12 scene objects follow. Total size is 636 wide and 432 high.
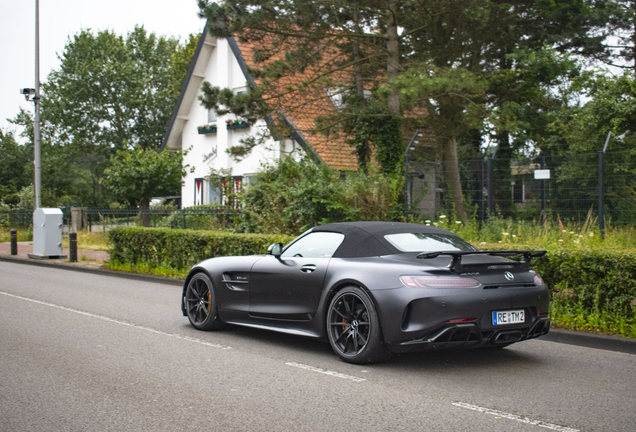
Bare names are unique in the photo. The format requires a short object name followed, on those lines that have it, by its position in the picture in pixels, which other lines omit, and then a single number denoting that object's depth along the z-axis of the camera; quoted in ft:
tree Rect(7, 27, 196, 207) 172.45
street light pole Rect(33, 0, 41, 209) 73.73
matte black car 19.26
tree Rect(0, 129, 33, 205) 165.17
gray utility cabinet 67.10
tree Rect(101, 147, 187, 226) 82.64
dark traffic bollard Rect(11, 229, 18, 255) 73.36
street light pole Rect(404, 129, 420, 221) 53.26
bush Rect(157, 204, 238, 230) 67.36
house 84.07
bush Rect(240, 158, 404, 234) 52.90
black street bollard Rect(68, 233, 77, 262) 63.93
